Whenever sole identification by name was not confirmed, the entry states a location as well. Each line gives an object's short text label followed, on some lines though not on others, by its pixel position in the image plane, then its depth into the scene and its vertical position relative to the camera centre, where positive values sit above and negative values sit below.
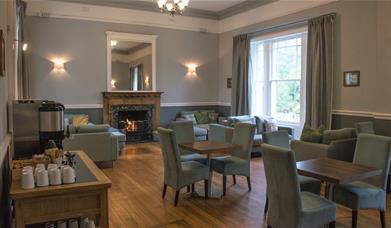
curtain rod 6.95 +1.71
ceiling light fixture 5.64 +1.66
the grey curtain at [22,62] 6.36 +0.80
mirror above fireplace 8.55 +1.02
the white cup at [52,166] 2.11 -0.43
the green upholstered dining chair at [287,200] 2.67 -0.86
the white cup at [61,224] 2.10 -0.80
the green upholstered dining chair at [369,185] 3.21 -0.88
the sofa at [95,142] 5.87 -0.76
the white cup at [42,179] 1.96 -0.47
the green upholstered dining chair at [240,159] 4.53 -0.84
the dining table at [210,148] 4.20 -0.63
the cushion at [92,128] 5.98 -0.52
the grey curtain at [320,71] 6.39 +0.58
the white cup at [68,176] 2.02 -0.47
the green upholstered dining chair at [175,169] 4.04 -0.88
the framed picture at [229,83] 9.53 +0.50
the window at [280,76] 7.39 +0.59
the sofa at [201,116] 9.17 -0.48
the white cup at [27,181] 1.92 -0.48
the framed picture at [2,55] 2.22 +0.31
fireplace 8.67 -0.56
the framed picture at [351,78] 6.02 +0.41
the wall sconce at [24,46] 6.93 +1.14
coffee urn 2.73 -0.20
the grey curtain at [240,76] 8.59 +0.64
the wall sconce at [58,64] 7.87 +0.86
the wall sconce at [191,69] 9.65 +0.91
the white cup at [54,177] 2.00 -0.47
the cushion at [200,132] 8.30 -0.80
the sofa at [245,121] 6.56 -0.60
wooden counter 1.89 -0.61
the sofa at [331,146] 4.47 -0.65
